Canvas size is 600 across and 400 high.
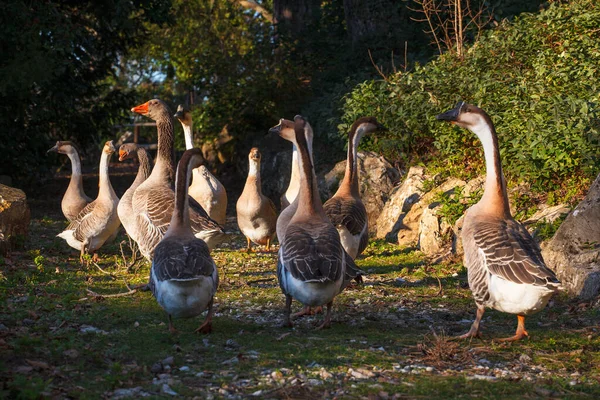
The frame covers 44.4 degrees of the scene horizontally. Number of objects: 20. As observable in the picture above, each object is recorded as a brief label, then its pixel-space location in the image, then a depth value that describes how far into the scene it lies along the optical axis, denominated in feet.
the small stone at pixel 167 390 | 17.91
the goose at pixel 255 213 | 44.19
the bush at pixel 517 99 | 35.32
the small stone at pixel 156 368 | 19.62
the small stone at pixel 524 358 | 21.71
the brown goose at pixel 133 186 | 35.68
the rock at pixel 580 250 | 29.63
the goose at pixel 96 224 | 39.70
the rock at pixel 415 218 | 43.68
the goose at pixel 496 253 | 22.24
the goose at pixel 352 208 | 33.99
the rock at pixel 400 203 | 45.88
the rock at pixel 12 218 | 39.45
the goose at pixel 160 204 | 32.58
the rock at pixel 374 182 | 50.62
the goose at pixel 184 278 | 22.71
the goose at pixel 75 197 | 47.24
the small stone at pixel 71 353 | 20.13
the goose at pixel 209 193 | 42.68
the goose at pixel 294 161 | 32.58
